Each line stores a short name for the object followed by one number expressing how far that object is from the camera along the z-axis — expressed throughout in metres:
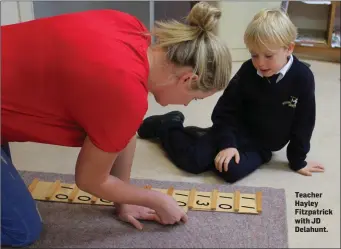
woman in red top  0.98
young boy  1.44
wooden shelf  2.42
